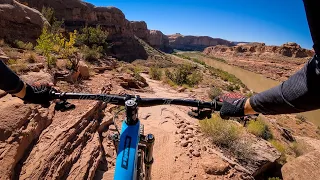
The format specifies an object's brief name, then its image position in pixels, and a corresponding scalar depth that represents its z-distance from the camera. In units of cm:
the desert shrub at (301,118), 1688
